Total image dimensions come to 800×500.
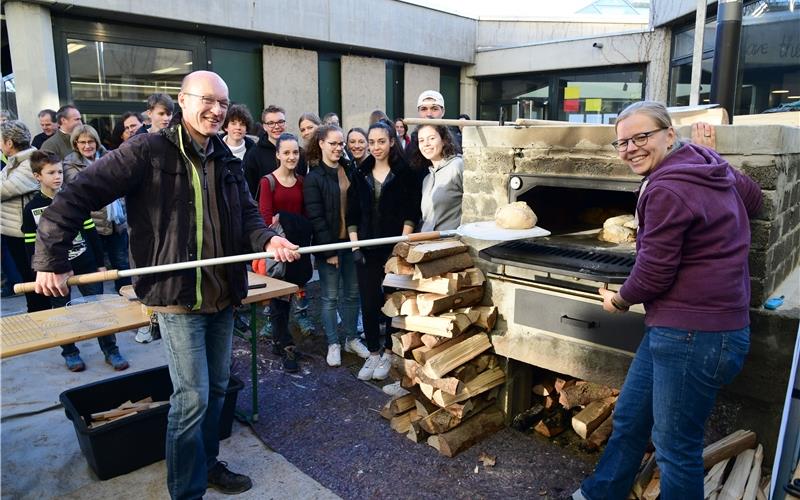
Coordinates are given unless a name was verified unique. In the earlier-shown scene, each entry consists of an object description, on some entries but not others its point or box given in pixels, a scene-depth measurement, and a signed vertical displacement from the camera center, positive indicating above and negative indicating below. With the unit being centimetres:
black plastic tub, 311 -156
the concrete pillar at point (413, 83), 1266 +156
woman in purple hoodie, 214 -49
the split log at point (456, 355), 333 -122
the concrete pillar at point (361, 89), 1134 +127
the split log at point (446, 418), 345 -162
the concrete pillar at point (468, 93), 1437 +148
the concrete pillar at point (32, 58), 720 +118
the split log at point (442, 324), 342 -104
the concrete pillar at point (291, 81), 1005 +127
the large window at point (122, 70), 802 +120
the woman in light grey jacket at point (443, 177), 410 -18
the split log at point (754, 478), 260 -152
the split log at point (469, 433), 339 -171
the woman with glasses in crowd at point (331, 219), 461 -54
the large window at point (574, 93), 1219 +135
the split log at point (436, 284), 342 -81
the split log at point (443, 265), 336 -69
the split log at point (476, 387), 341 -144
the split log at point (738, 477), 259 -151
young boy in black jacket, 447 -73
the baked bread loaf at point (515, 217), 323 -37
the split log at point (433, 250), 335 -59
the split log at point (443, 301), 343 -91
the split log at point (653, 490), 272 -162
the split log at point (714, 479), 261 -151
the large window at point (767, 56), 725 +128
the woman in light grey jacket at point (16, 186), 510 -31
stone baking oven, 277 -55
